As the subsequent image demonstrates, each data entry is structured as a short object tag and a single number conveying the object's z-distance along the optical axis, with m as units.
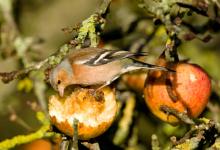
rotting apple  5.53
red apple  5.93
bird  5.77
